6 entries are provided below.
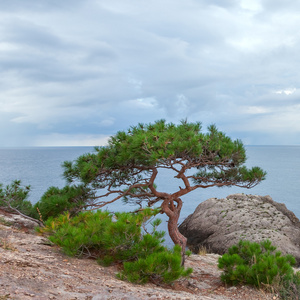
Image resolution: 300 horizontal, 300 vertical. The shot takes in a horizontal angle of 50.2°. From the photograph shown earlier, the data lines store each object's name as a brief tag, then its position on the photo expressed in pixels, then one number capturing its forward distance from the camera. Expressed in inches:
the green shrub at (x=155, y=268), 250.8
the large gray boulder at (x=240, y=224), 604.4
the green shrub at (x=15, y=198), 422.9
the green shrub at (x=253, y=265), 287.8
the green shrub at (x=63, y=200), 374.3
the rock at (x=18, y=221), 416.8
